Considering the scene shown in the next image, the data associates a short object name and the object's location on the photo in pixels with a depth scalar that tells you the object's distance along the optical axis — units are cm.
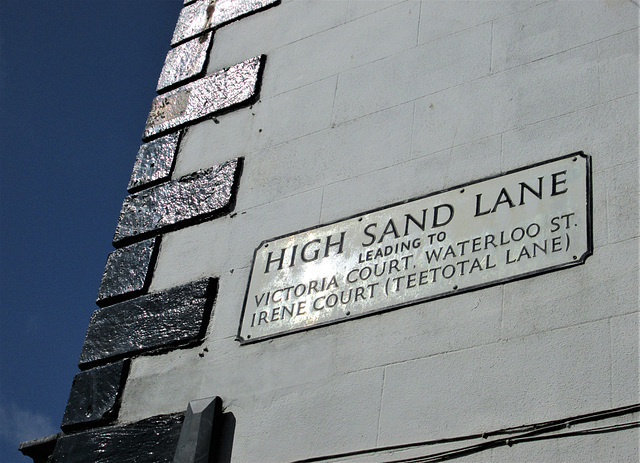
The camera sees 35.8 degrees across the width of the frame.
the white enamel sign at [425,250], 319
